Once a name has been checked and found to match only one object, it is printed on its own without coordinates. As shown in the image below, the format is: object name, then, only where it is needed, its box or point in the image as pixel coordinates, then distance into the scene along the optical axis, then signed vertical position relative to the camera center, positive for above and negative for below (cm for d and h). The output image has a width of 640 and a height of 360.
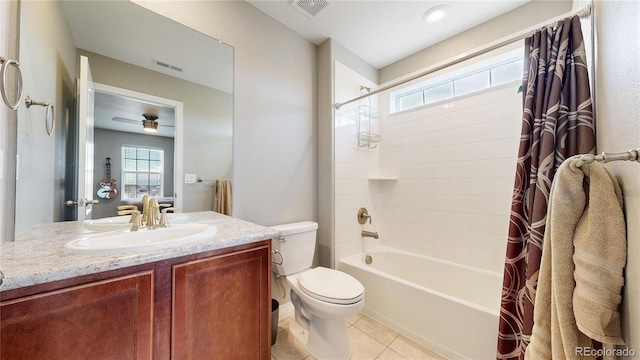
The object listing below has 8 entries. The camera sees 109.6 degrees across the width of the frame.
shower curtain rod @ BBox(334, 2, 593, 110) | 90 +75
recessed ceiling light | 173 +133
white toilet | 132 -69
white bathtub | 134 -87
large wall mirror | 98 +40
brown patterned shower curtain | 88 +16
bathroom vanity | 66 -42
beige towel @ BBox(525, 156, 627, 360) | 48 -19
